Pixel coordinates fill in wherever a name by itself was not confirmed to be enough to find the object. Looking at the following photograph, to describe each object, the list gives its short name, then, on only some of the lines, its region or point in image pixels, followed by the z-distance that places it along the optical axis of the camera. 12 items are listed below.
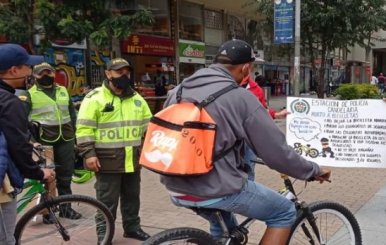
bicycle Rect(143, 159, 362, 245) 2.94
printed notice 6.20
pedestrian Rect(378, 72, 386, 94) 38.91
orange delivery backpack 2.85
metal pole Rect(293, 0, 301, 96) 13.61
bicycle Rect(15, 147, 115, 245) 4.31
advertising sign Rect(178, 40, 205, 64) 23.08
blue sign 13.62
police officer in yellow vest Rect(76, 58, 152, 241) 4.79
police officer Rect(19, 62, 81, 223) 5.79
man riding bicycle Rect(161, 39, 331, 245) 2.95
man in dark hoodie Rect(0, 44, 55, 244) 3.23
